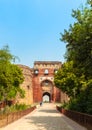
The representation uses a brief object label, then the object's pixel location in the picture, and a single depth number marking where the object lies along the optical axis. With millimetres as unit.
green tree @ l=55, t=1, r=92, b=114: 8900
